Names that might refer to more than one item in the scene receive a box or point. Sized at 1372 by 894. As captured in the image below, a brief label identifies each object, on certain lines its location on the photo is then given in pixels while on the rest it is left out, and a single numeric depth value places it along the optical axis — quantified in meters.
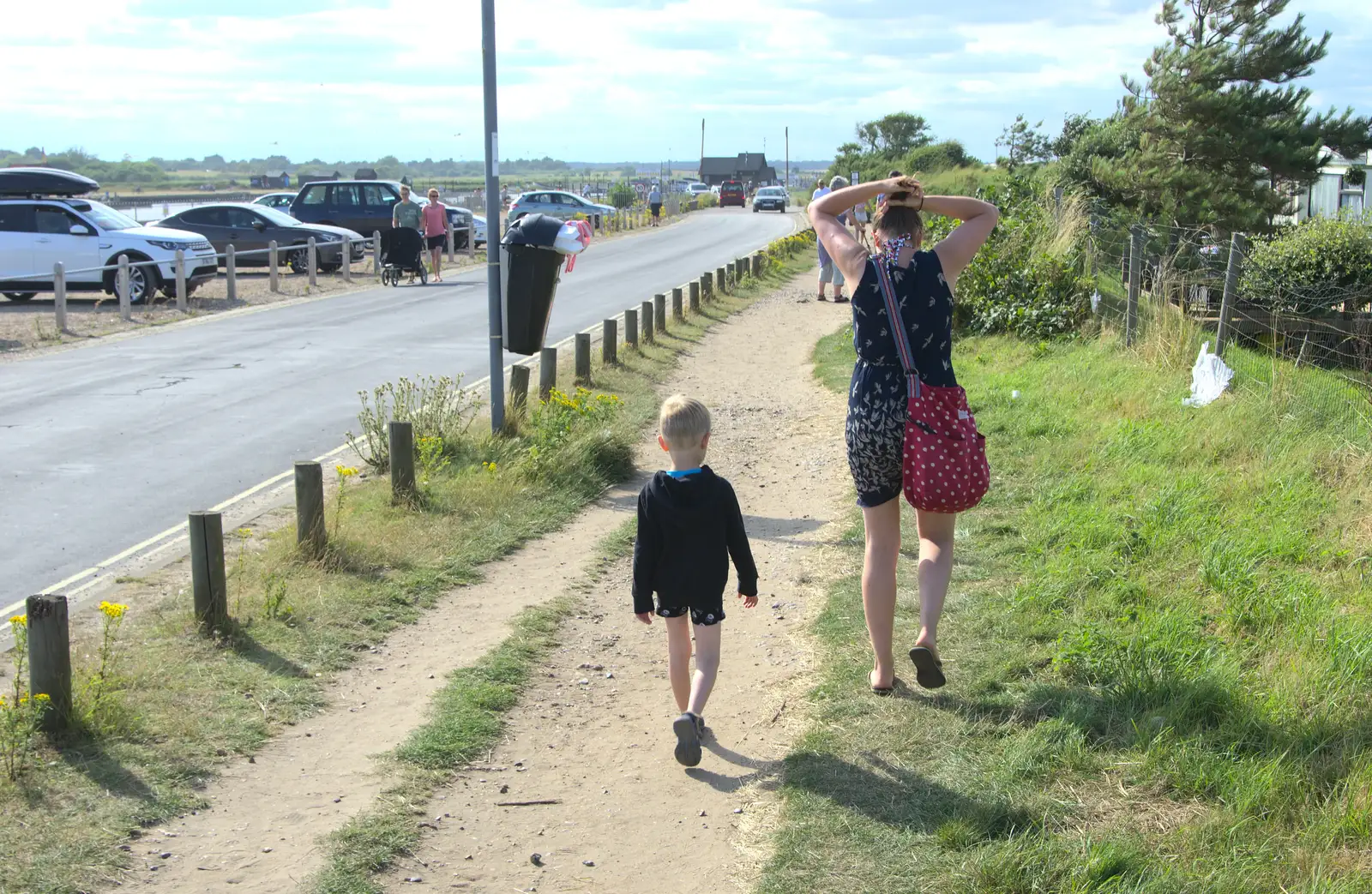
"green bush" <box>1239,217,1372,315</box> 13.11
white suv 21.81
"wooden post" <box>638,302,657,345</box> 16.63
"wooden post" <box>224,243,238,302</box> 23.00
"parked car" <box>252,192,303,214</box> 38.11
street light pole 9.90
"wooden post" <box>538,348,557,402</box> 11.45
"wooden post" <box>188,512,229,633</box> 5.93
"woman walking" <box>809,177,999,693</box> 4.57
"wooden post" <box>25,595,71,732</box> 4.73
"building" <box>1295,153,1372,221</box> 28.23
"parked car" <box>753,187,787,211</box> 67.50
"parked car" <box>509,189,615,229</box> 48.25
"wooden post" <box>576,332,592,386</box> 13.30
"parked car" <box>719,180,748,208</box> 75.69
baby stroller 25.67
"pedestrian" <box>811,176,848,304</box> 21.80
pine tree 22.97
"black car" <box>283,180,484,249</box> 31.28
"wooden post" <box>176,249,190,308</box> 21.06
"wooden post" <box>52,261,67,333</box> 18.25
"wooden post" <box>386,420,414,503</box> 8.10
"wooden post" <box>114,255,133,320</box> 19.64
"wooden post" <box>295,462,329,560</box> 6.95
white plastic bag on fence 9.55
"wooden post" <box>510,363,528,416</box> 10.55
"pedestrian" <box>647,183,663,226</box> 53.31
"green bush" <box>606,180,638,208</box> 70.12
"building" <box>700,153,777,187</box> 132.62
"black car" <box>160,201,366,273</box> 27.92
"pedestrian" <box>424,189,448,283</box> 25.67
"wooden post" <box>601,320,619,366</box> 14.62
